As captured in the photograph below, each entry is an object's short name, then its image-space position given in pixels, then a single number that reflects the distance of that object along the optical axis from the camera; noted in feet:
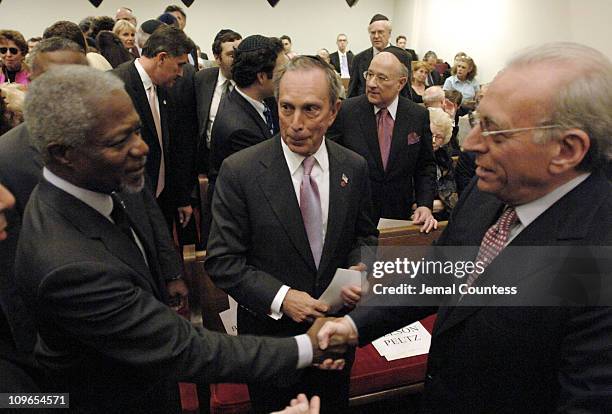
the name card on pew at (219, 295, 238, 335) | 7.70
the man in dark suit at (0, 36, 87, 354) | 5.95
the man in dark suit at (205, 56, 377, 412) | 5.77
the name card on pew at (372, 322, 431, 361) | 7.76
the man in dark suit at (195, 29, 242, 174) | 11.77
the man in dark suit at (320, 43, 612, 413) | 3.74
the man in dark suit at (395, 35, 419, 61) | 35.59
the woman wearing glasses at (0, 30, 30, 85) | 14.34
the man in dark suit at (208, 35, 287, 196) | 9.05
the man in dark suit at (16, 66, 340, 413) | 3.98
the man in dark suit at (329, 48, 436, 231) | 10.00
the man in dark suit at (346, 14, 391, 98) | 18.76
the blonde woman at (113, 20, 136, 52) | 18.44
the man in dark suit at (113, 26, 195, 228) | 10.21
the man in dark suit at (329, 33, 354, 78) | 34.99
